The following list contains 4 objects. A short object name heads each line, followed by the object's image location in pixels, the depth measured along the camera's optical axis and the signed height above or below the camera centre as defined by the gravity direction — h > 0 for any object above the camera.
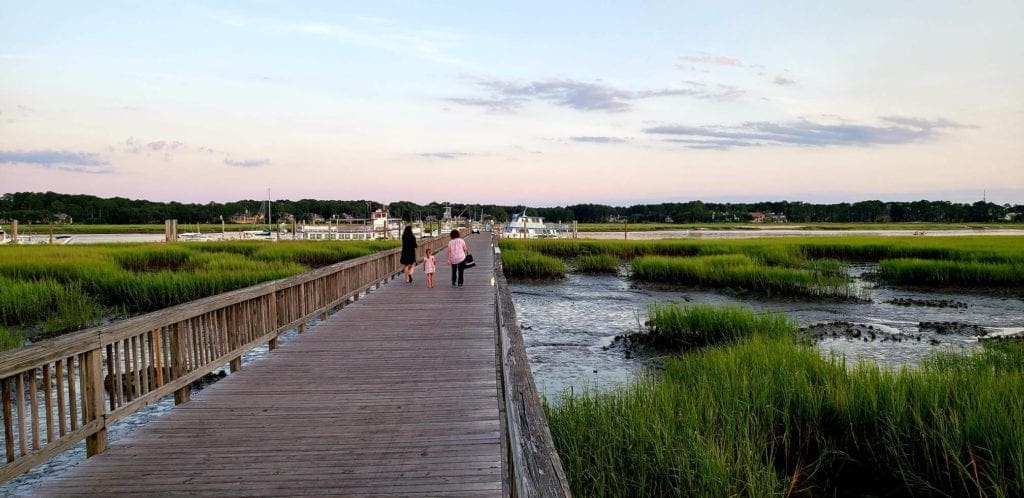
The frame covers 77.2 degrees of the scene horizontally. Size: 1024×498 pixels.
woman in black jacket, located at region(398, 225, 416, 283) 16.11 -0.80
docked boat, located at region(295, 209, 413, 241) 67.25 -1.05
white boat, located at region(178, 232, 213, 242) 58.32 -1.24
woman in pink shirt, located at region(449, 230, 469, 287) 15.40 -0.83
